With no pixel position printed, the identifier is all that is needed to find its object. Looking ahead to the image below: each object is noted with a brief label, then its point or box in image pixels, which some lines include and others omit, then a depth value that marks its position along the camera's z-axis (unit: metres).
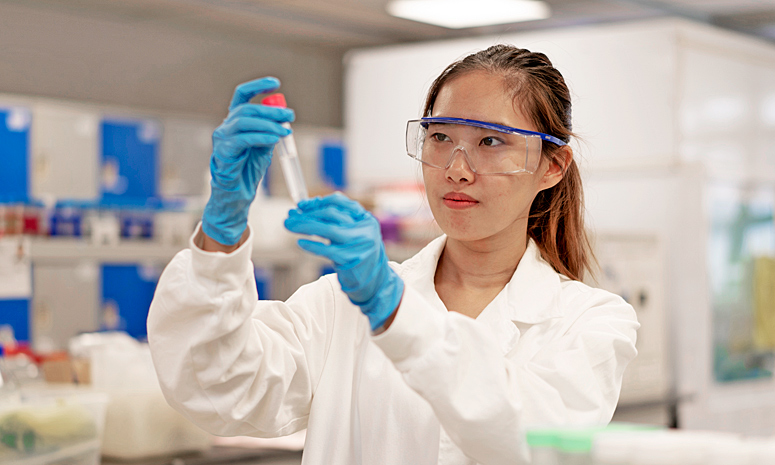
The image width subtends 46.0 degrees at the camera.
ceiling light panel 5.88
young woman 1.16
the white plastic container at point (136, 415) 2.50
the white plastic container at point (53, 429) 2.19
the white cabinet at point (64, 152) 5.75
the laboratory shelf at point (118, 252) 3.52
